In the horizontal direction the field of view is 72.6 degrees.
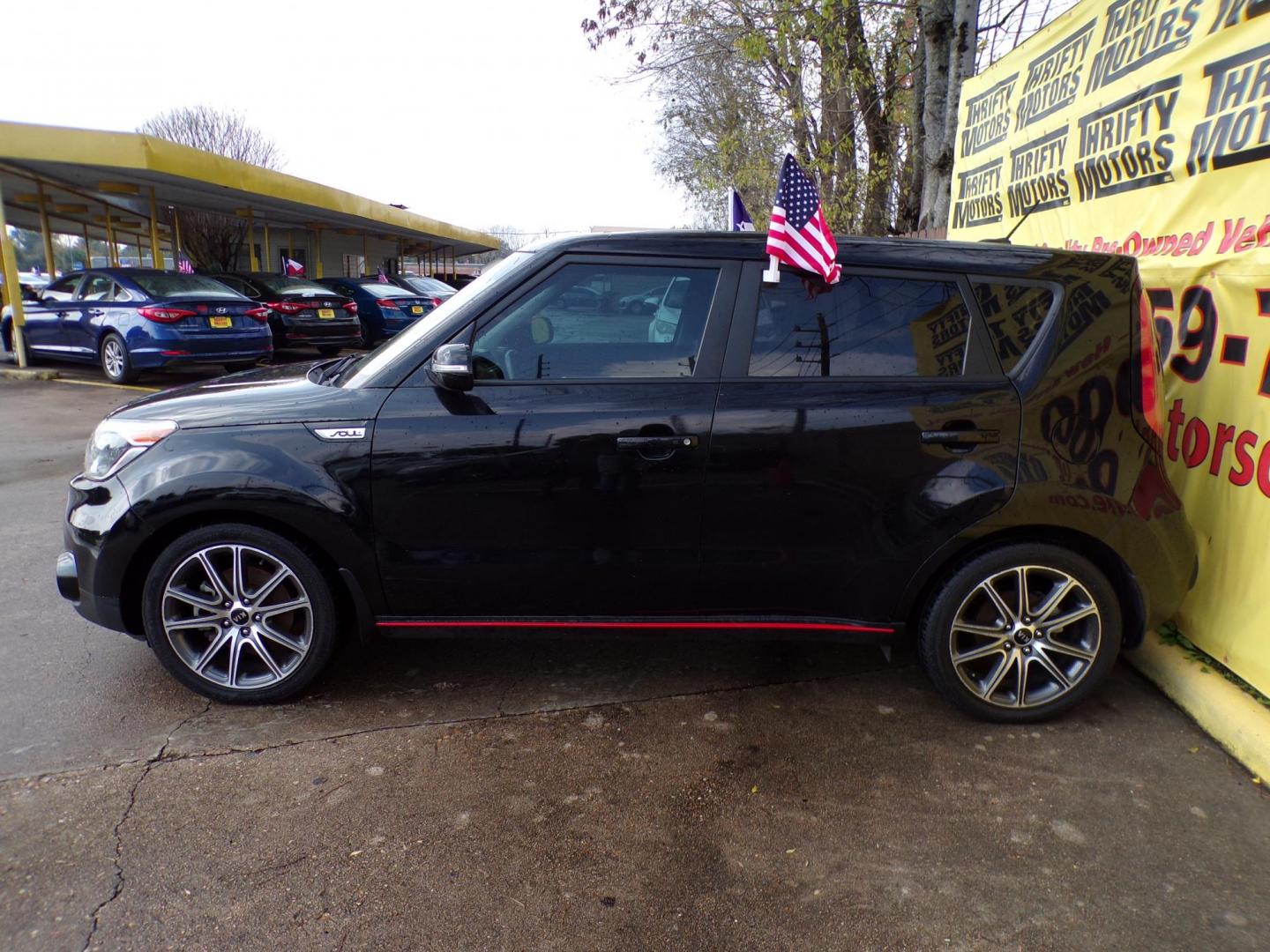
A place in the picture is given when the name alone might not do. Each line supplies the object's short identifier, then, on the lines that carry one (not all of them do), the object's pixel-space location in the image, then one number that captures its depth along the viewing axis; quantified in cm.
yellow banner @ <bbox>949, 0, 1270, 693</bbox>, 347
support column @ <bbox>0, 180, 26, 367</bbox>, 1332
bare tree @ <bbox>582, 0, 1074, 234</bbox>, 905
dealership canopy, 1288
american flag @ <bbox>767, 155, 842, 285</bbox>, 326
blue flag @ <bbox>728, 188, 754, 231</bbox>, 508
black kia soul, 323
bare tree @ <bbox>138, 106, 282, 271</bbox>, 3162
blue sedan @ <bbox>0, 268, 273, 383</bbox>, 1172
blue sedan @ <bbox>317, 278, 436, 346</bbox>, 1734
